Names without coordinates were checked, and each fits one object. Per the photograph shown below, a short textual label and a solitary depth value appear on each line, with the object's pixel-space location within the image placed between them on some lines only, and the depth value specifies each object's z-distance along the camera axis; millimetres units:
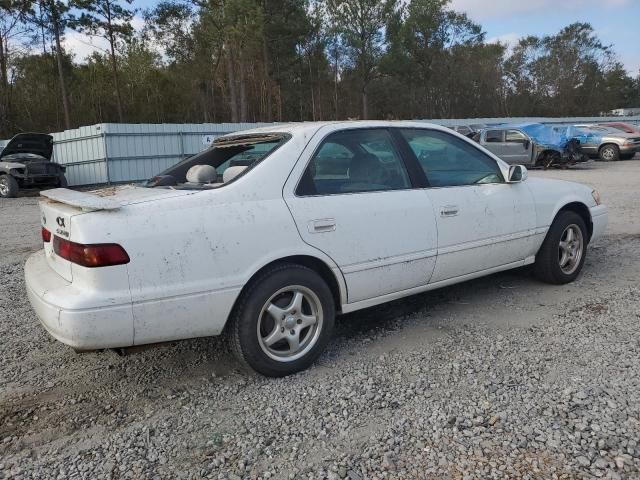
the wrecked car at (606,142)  22172
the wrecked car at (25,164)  14547
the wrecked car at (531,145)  19109
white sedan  2719
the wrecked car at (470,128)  21258
